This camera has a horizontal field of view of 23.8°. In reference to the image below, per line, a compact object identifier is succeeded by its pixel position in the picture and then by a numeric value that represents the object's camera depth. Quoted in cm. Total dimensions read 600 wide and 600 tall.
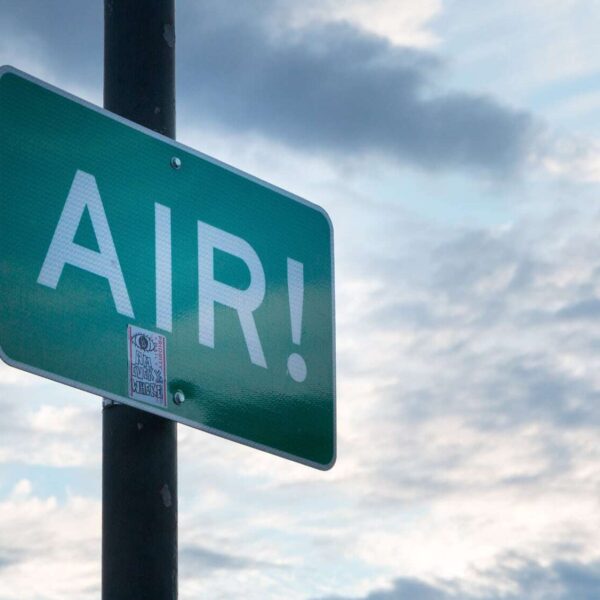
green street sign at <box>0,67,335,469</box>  355
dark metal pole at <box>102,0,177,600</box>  373
